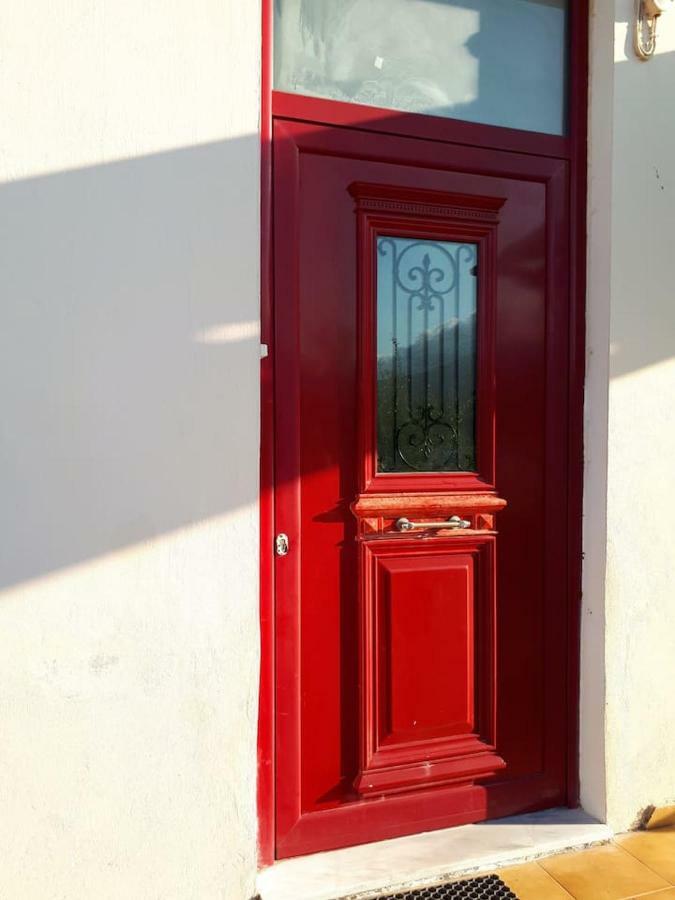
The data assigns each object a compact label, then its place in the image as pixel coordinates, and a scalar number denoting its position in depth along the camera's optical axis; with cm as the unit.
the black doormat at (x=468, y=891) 218
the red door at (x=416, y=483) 231
